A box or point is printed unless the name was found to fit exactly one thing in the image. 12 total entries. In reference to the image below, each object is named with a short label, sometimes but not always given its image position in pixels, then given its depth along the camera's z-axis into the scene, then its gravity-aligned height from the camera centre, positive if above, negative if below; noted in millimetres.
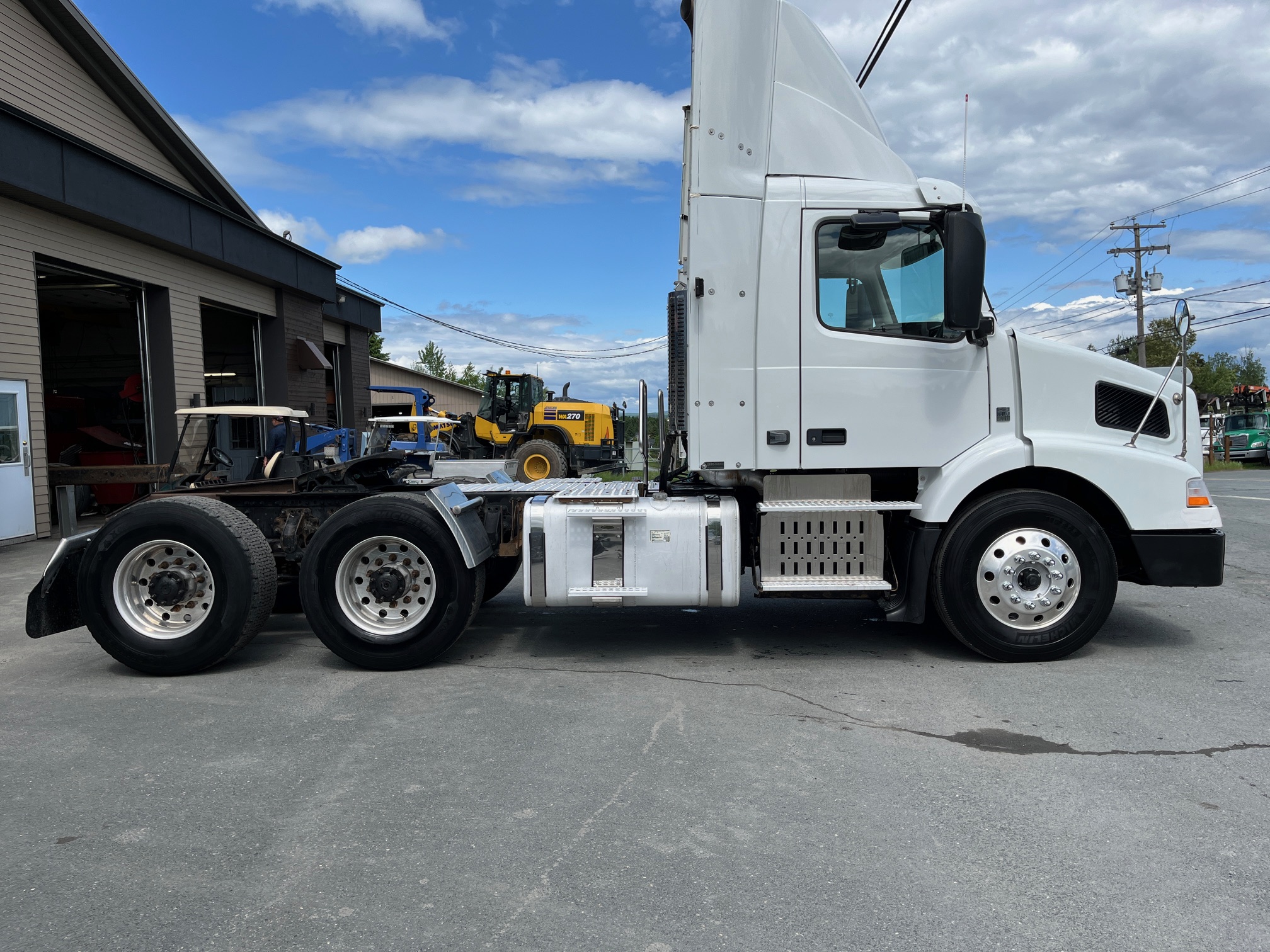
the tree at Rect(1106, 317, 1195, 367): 50750 +5020
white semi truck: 5578 -277
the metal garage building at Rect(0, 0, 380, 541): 12312 +2968
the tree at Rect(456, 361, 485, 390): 79188 +5530
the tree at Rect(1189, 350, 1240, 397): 64875 +4563
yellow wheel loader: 21344 +40
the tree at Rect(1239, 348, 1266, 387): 84750 +5530
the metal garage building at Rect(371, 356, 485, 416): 38812 +2843
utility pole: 44688 +9367
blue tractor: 14025 -20
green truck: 38406 -400
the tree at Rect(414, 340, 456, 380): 78875 +6816
